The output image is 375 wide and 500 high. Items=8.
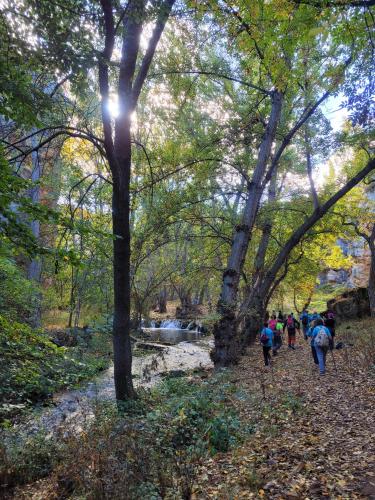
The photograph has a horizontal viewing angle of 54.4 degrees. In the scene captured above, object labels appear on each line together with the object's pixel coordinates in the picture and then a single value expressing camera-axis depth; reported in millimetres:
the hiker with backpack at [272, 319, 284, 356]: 15344
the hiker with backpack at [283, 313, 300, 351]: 16062
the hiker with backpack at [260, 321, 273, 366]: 12297
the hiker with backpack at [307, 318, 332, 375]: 9883
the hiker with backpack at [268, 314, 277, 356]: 14750
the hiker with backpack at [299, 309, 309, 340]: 18911
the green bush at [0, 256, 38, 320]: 9383
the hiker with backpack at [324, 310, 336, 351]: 13781
